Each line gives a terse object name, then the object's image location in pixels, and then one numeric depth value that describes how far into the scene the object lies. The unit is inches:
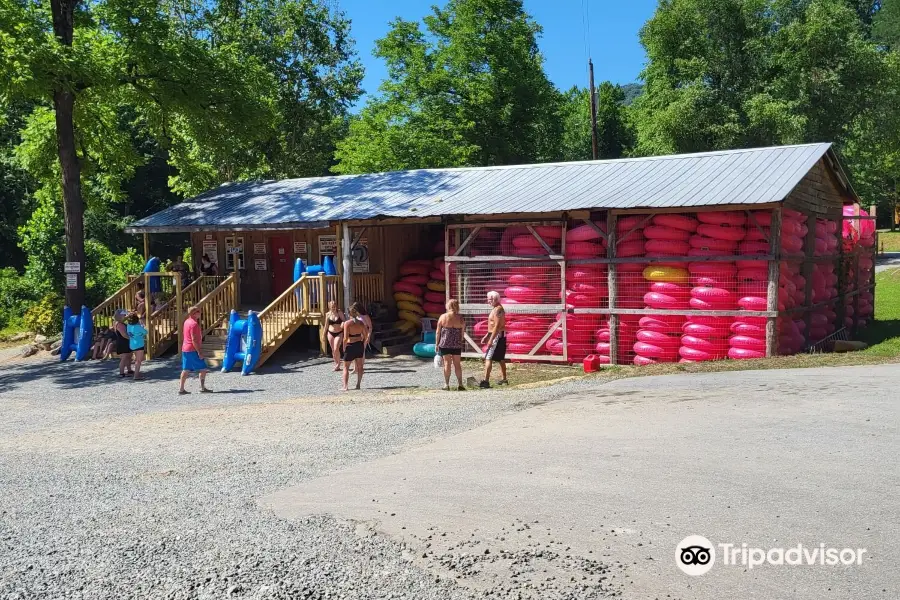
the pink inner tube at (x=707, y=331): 614.5
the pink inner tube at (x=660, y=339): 633.0
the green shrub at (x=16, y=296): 1149.7
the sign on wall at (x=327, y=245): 876.0
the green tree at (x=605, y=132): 2480.3
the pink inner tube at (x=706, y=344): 615.5
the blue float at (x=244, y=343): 690.8
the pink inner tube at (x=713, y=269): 609.6
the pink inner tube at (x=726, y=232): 607.2
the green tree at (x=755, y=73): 1373.0
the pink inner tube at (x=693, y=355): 615.8
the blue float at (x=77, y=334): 820.6
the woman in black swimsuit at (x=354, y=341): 570.9
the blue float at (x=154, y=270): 850.1
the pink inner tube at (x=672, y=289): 625.6
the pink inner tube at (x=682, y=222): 624.7
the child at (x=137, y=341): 652.1
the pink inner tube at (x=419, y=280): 837.2
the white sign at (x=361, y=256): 831.7
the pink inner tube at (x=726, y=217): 609.0
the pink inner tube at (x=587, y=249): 665.6
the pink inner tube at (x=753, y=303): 593.4
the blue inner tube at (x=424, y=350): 751.7
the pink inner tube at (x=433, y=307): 818.2
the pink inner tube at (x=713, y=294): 607.2
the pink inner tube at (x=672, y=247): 629.0
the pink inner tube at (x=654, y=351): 633.6
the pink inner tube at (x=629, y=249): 649.6
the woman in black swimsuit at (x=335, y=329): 671.8
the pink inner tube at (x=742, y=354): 598.9
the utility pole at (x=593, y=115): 1421.4
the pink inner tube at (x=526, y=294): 685.9
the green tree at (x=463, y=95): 1443.2
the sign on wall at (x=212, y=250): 967.0
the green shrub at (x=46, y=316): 991.6
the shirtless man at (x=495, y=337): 557.3
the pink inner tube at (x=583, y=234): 663.1
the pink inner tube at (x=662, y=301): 626.2
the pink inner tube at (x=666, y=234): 627.2
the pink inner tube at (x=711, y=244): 612.1
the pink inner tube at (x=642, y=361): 637.3
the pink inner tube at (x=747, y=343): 597.3
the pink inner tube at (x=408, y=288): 834.8
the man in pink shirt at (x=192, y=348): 581.3
